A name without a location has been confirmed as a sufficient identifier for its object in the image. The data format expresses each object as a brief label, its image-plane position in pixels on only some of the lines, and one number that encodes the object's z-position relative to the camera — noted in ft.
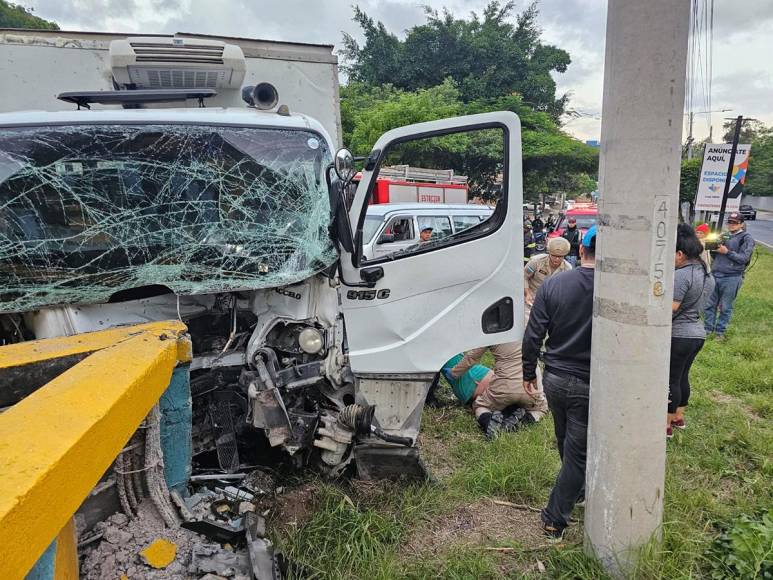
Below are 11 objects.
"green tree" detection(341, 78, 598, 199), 55.93
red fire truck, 38.83
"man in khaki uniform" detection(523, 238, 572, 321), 16.89
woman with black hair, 12.39
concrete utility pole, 6.39
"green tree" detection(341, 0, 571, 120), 85.46
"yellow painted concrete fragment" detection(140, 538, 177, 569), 5.82
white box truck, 8.82
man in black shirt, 8.97
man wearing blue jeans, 21.98
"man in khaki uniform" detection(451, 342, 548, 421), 14.70
